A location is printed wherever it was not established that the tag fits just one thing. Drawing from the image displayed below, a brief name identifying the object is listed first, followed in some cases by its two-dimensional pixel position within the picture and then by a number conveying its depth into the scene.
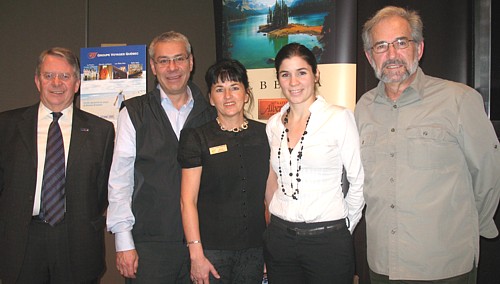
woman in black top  1.90
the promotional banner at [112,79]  3.19
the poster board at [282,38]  2.50
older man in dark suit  2.04
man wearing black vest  2.06
